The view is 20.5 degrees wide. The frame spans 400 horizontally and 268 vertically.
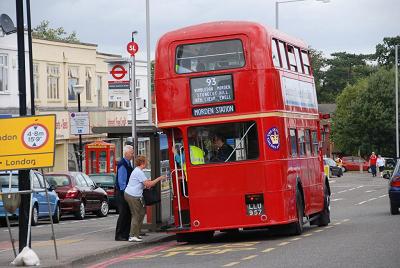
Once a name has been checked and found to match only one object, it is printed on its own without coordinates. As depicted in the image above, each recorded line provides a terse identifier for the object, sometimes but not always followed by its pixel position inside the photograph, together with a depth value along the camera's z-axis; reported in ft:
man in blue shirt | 75.41
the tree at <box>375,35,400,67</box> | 449.89
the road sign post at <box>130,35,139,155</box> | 80.59
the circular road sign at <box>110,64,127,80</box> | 91.69
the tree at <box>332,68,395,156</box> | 313.89
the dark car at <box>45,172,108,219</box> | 119.96
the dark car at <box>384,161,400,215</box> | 96.84
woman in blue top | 74.08
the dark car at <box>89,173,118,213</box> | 138.31
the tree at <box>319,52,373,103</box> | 502.79
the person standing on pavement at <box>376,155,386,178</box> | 264.07
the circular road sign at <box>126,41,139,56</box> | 92.85
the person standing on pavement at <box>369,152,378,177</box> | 258.37
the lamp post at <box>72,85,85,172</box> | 156.89
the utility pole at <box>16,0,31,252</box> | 57.72
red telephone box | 171.01
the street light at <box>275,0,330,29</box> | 166.20
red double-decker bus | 70.74
